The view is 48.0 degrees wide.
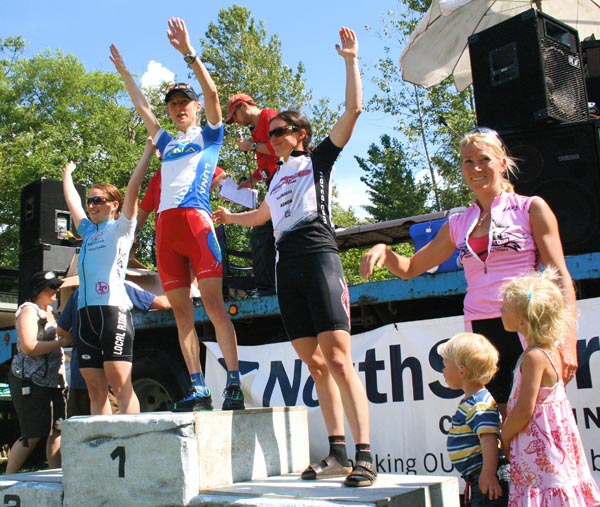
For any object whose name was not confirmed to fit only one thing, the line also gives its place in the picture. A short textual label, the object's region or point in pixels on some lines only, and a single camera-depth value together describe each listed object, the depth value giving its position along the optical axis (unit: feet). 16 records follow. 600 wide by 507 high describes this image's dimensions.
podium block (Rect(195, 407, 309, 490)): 10.32
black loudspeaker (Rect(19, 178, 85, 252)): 26.32
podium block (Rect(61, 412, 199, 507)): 9.98
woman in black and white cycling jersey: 9.97
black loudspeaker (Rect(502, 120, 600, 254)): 14.03
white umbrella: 25.18
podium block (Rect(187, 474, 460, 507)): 8.48
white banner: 13.32
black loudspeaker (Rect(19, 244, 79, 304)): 25.48
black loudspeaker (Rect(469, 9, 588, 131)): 15.01
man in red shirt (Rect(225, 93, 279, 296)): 15.37
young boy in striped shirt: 8.22
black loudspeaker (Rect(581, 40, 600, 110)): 21.26
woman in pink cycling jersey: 8.57
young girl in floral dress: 7.56
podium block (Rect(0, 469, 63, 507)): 11.27
